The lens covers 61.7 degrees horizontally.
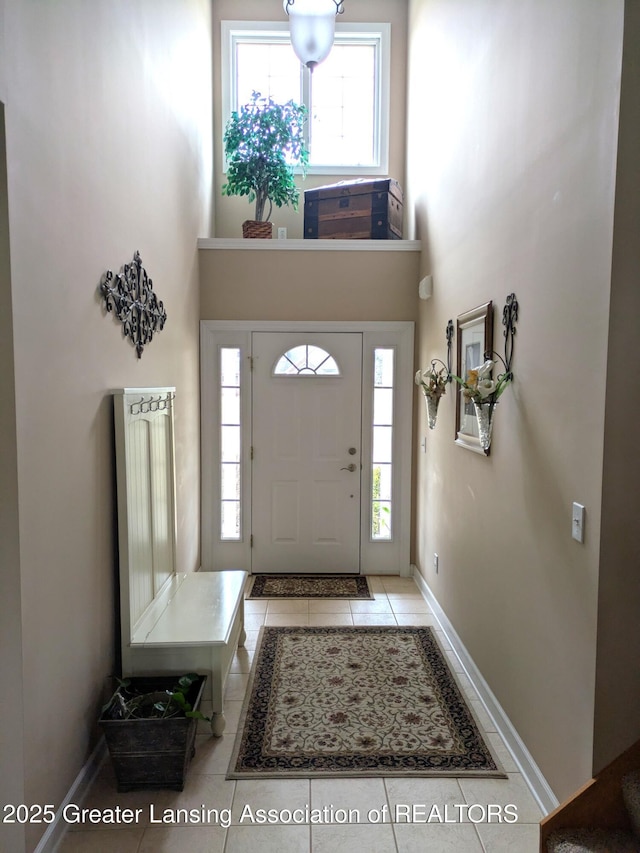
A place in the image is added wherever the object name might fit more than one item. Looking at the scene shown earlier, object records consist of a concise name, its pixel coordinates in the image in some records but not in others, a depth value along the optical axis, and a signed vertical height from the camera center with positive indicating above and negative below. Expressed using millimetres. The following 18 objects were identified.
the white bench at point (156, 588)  2225 -939
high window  4562 +2669
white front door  4180 -464
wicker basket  4148 +1269
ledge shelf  4039 +1115
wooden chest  4082 +1407
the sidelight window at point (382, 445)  4207 -406
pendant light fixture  3002 +2090
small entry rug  3918 -1462
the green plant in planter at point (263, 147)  3965 +1838
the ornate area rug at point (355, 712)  2172 -1487
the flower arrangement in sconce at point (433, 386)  3219 +50
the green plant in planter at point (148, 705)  2006 -1201
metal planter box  1938 -1315
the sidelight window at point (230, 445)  4191 -416
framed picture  2510 +228
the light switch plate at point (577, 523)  1662 -399
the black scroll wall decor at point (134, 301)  2219 +407
